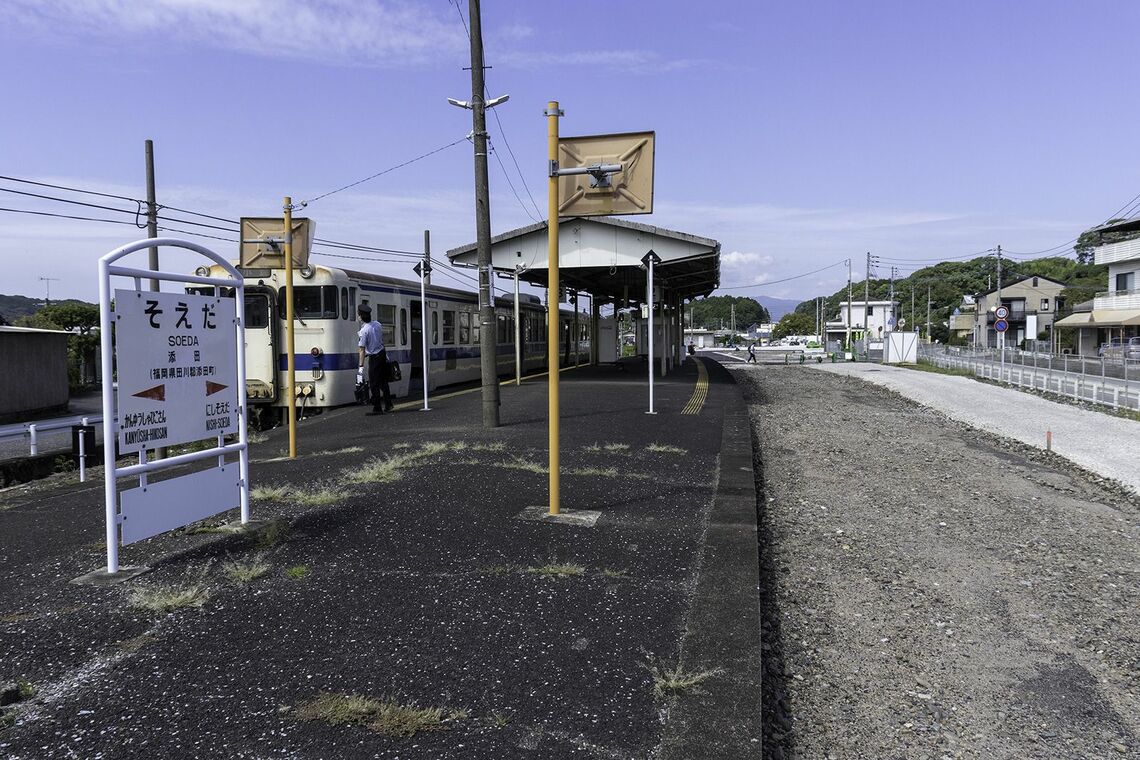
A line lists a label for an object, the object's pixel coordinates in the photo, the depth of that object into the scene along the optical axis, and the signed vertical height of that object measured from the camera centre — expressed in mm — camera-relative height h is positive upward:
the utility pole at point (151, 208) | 19891 +3749
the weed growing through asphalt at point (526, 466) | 7544 -1140
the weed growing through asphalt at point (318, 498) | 6094 -1148
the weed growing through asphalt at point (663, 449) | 9062 -1167
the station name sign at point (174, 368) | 4312 -78
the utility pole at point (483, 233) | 10750 +1707
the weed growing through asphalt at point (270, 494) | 6303 -1141
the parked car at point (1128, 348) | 23644 -179
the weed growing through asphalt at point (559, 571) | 4445 -1259
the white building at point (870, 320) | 65000 +2467
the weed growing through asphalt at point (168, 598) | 3857 -1219
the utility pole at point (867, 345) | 48838 +81
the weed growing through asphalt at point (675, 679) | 3100 -1340
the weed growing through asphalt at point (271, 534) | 4984 -1182
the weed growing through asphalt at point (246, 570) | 4273 -1208
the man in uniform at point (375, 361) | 12016 -133
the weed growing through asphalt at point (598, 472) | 7488 -1178
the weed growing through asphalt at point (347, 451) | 8848 -1119
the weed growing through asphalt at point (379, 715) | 2775 -1313
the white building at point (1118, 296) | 37500 +2339
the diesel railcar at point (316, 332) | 13125 +380
